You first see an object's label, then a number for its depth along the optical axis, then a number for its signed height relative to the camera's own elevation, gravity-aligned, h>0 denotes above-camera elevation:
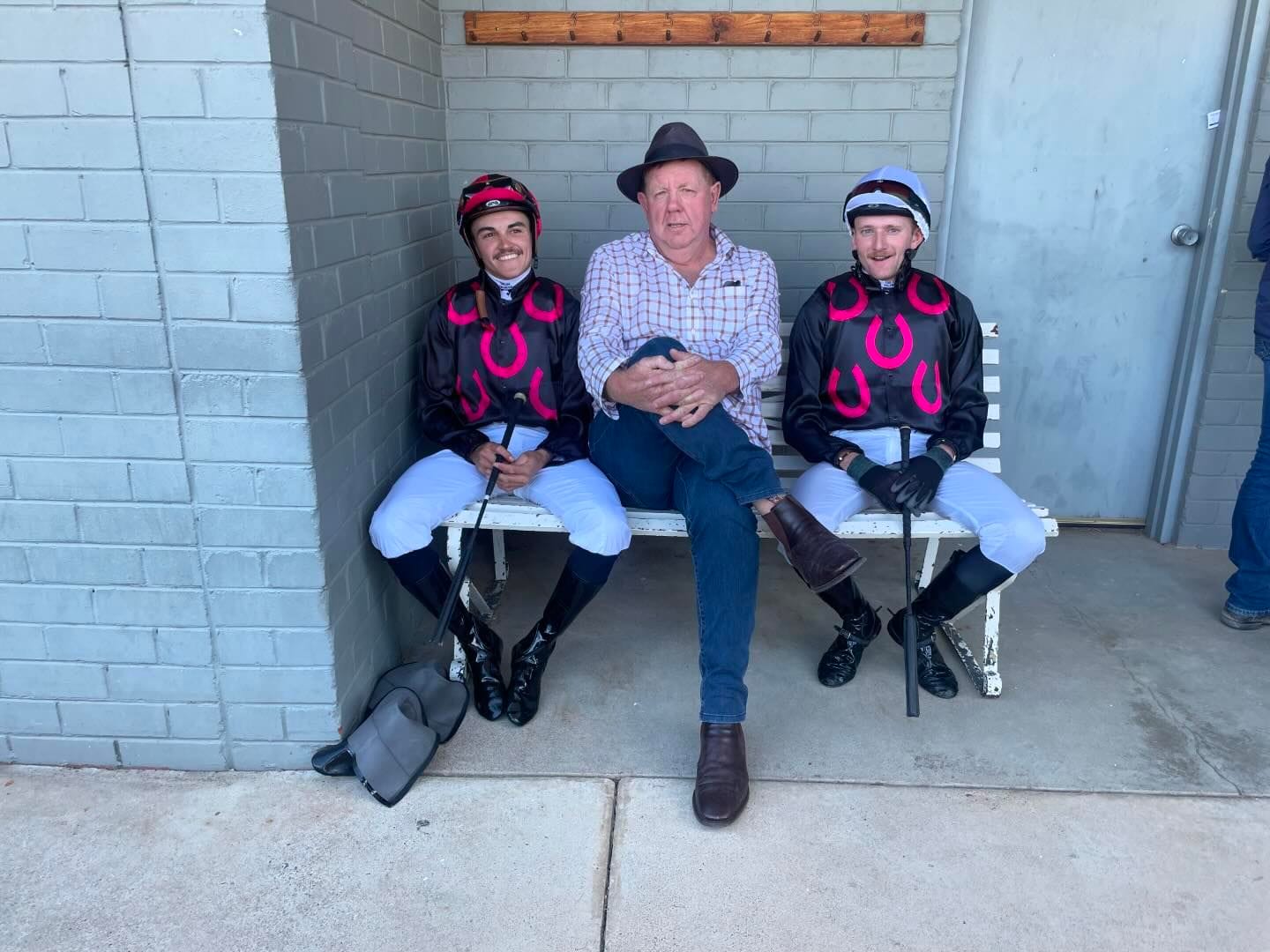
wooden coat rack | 3.20 +0.50
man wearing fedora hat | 2.33 -0.53
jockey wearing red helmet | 2.53 -0.68
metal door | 3.37 -0.09
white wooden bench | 2.60 -0.88
